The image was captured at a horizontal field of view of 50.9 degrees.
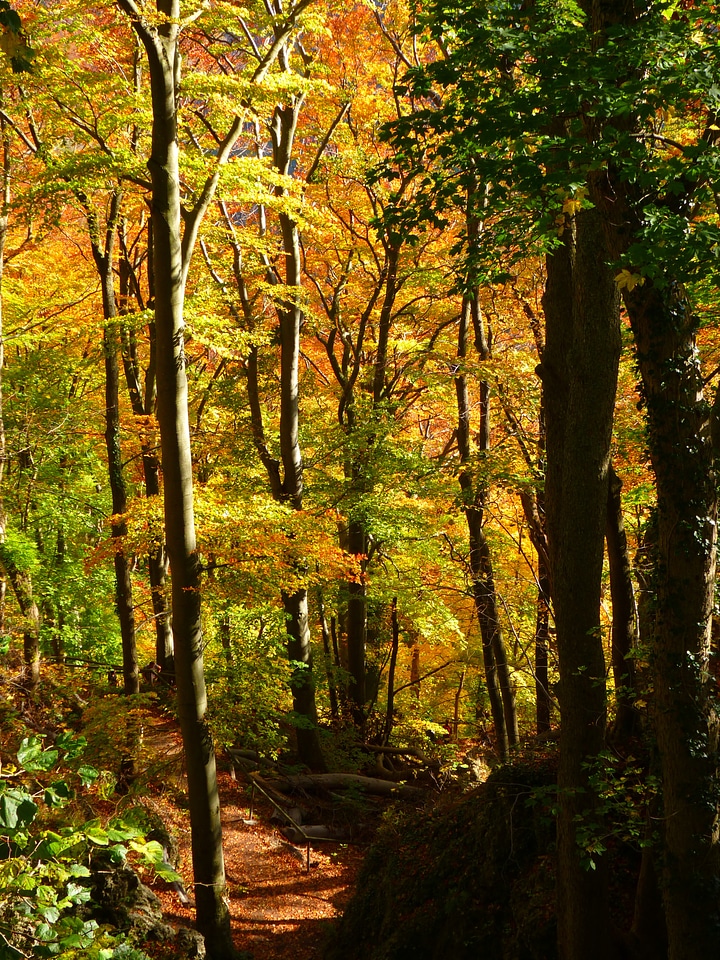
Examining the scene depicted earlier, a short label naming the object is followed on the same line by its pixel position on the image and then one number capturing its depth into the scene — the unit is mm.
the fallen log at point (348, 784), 13672
